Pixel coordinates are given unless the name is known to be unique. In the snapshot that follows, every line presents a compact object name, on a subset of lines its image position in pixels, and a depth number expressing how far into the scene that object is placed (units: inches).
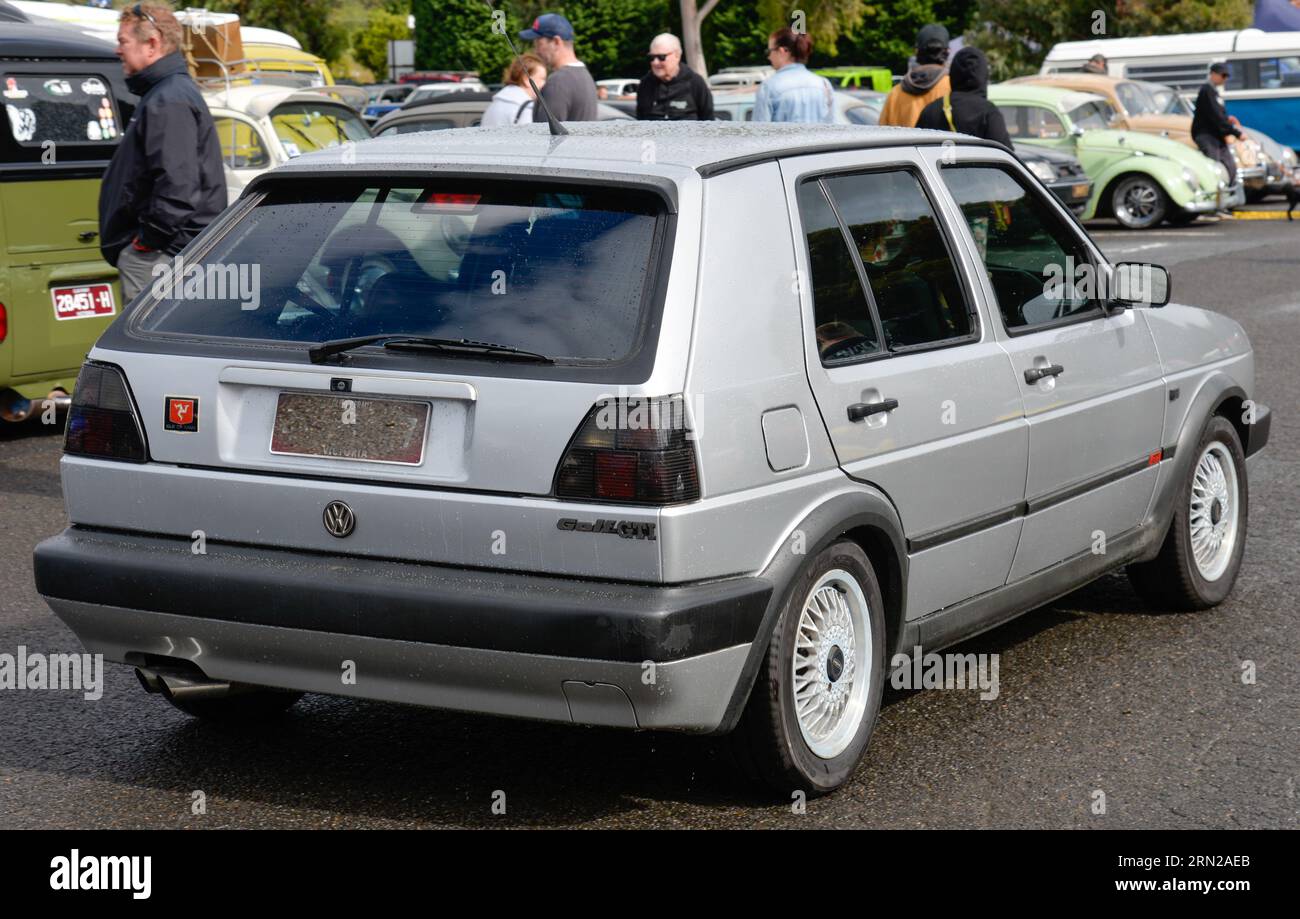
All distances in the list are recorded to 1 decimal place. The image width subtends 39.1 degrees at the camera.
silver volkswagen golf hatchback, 151.3
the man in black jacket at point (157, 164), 300.2
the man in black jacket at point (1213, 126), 917.2
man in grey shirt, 436.1
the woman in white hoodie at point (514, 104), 450.3
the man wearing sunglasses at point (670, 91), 465.4
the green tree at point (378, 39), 3444.9
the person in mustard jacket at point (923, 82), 432.8
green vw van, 364.8
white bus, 1198.3
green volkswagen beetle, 893.8
